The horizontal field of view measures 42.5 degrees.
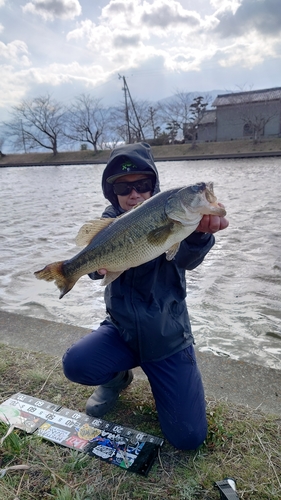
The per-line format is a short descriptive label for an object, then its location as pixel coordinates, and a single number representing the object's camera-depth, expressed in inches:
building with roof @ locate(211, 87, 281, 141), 1700.3
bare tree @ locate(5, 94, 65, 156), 2290.8
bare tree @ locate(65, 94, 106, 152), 2225.6
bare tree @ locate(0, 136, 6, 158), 2311.5
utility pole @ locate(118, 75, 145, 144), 2020.2
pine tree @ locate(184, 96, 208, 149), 1856.2
